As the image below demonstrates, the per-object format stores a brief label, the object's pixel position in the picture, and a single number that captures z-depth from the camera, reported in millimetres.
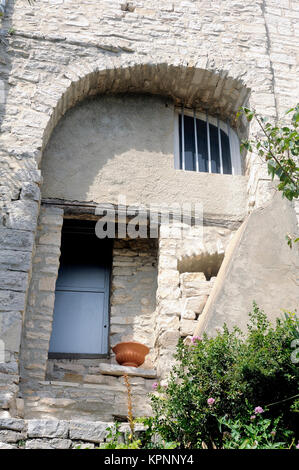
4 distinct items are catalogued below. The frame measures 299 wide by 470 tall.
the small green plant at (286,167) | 4816
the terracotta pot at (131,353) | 6281
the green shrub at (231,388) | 4445
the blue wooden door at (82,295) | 6980
